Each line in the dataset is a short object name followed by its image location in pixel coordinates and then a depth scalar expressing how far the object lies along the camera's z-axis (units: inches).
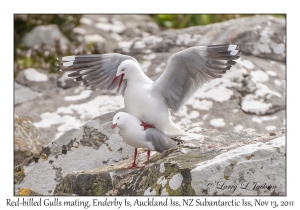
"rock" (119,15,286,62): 792.9
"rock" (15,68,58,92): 831.7
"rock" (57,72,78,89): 821.4
